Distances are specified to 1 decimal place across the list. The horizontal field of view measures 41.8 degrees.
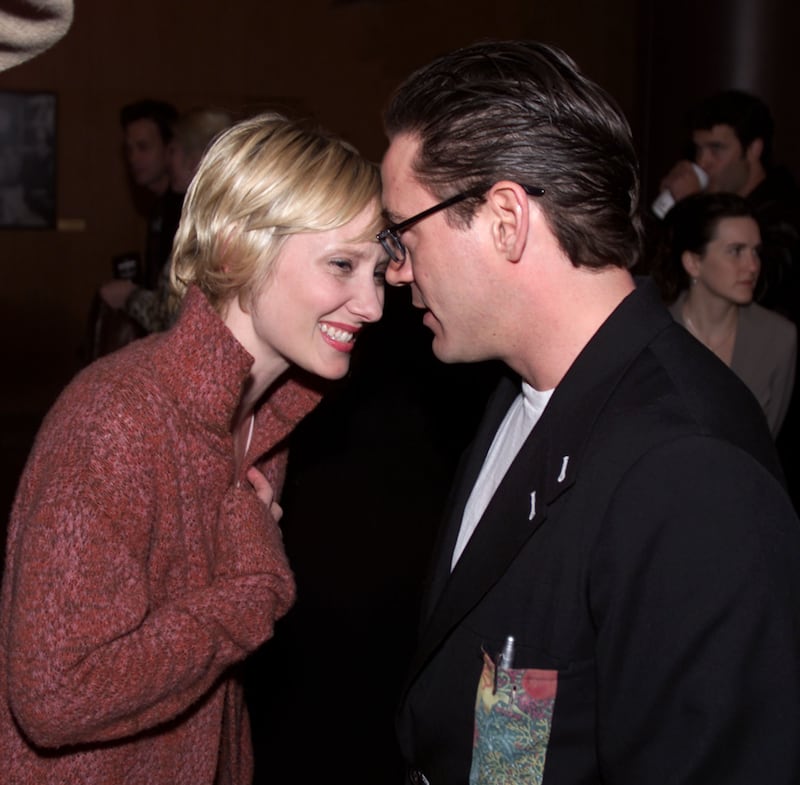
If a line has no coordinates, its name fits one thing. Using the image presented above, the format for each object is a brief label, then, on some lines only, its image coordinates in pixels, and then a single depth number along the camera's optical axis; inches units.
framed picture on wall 284.7
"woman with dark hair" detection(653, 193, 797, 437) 152.6
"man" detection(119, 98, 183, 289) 217.5
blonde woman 58.3
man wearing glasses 45.2
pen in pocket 52.8
